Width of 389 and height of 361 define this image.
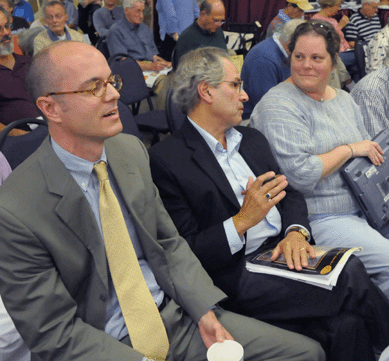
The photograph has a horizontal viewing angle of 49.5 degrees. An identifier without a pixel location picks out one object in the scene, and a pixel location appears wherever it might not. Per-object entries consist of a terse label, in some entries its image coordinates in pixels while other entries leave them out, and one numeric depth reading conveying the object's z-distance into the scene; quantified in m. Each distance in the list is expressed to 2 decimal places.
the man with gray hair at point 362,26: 5.82
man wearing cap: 5.30
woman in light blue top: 1.85
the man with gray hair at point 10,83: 2.93
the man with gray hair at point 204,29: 4.25
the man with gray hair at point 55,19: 4.26
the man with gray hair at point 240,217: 1.46
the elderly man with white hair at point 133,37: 4.92
